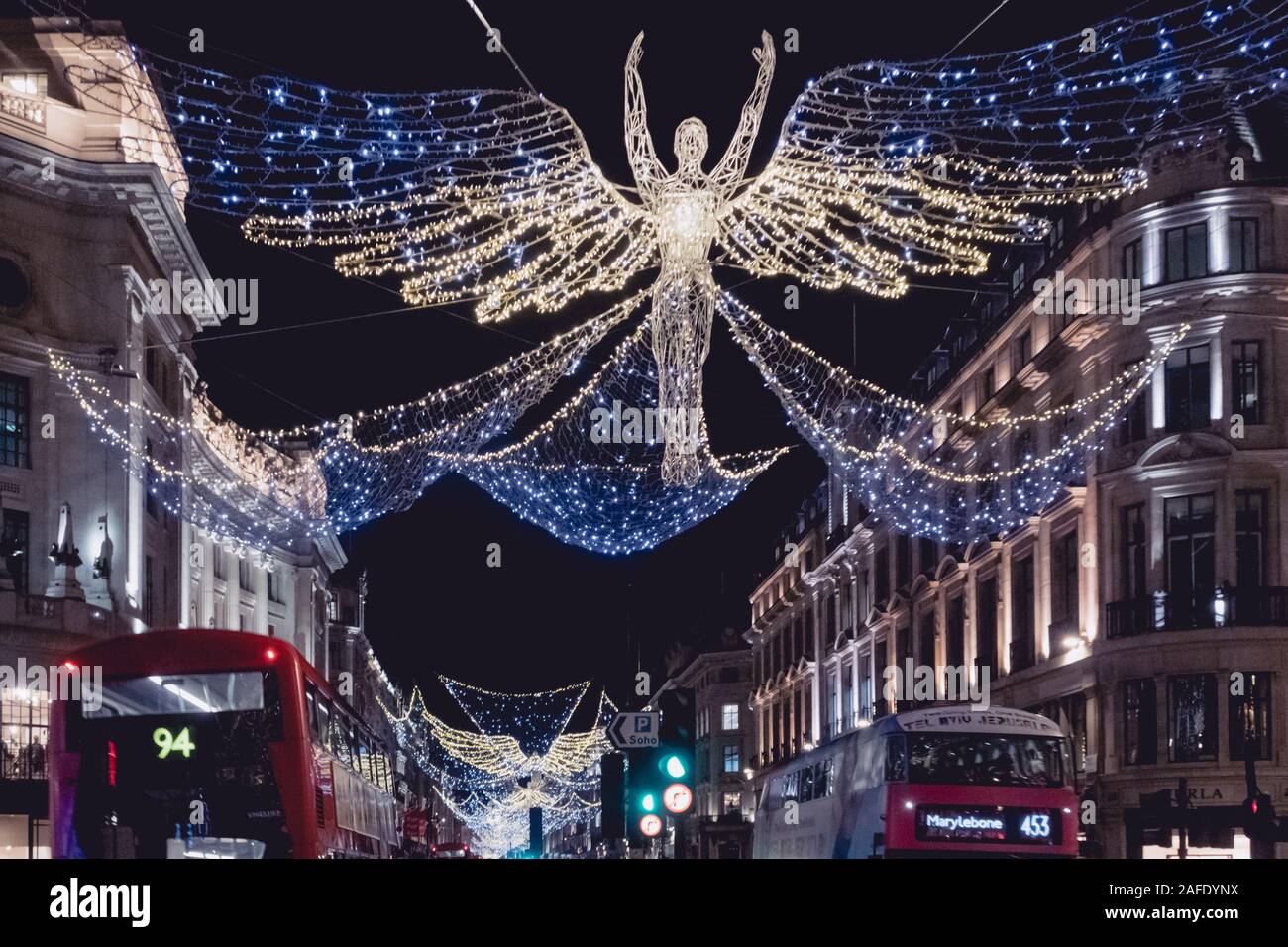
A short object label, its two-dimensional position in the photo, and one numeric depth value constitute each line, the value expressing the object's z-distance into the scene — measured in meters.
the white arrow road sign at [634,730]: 21.73
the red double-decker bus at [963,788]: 25.67
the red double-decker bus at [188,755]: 19.39
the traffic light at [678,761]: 21.59
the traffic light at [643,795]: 21.72
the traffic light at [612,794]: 22.30
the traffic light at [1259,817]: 29.95
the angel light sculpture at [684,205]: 17.34
